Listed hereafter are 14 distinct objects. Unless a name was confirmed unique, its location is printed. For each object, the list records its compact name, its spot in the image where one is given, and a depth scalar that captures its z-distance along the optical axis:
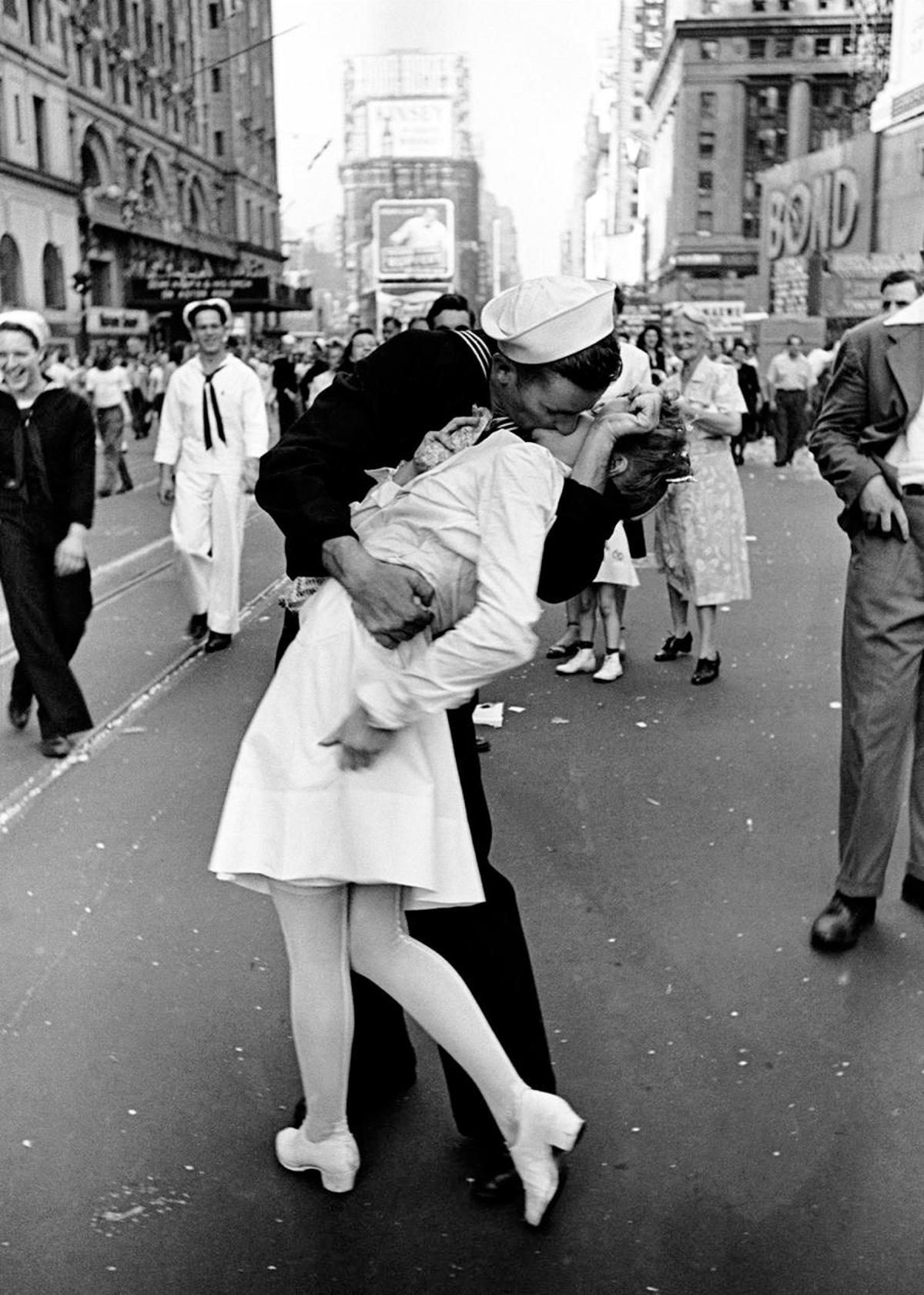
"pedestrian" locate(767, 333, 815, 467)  22.58
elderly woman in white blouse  8.08
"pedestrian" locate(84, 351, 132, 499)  20.81
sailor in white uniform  9.39
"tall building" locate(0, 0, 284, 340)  53.84
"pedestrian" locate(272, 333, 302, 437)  25.94
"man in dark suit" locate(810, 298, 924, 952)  4.30
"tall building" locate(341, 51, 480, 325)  87.50
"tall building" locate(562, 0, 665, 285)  168.88
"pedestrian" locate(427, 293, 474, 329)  8.80
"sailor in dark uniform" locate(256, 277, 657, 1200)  2.65
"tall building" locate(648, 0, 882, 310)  113.88
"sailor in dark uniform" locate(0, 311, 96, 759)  6.57
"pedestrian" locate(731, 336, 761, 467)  24.58
